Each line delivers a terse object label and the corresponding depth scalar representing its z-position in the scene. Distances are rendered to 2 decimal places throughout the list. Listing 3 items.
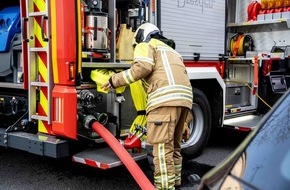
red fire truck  3.77
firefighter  3.84
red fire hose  3.59
